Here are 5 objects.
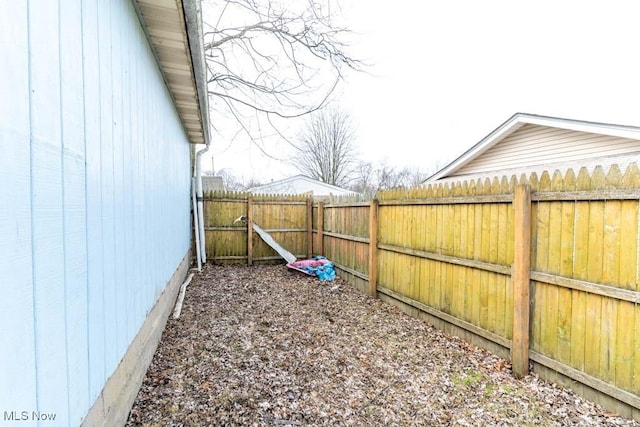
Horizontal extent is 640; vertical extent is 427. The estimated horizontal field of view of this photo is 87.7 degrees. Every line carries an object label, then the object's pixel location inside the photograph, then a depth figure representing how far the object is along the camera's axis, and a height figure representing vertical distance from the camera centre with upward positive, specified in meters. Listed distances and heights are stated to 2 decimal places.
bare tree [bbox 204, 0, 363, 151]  7.01 +3.47
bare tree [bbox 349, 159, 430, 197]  27.26 +2.50
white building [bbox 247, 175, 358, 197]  19.77 +1.05
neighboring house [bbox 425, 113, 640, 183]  6.41 +1.31
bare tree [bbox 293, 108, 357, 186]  24.33 +4.22
